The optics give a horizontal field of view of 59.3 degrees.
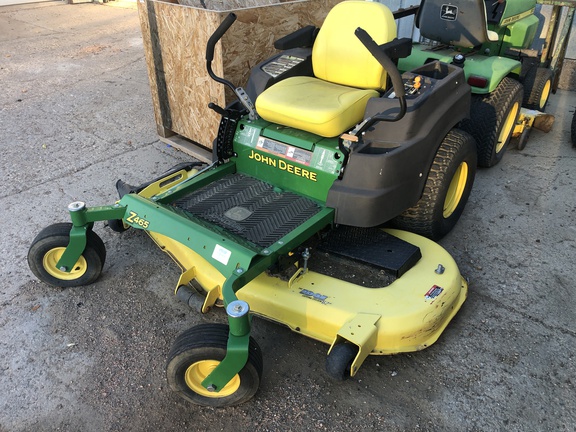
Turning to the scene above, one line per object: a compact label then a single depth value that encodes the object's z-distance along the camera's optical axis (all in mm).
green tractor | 3797
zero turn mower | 2164
